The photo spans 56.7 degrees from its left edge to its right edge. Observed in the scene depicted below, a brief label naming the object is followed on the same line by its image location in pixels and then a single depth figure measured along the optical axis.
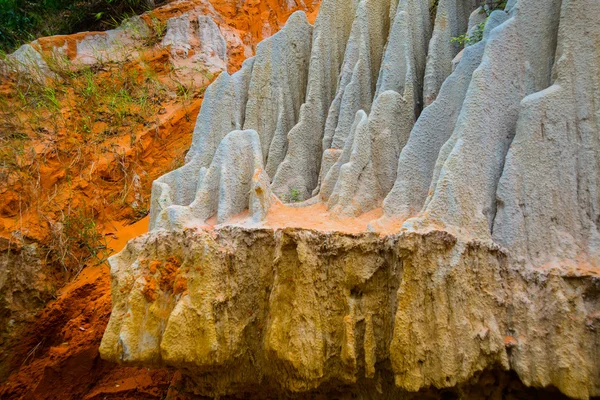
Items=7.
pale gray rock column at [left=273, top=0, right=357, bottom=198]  5.79
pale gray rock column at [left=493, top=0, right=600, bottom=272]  4.06
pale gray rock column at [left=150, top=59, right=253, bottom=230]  5.54
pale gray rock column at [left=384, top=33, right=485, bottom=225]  4.52
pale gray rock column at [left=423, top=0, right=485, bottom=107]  5.39
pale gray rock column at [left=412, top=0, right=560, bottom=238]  4.09
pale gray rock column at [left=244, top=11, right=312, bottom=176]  6.30
